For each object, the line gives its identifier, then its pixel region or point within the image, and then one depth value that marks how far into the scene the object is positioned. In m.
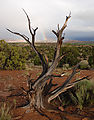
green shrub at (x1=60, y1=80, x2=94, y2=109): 3.84
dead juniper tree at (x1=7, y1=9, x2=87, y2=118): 3.27
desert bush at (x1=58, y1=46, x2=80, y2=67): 13.70
